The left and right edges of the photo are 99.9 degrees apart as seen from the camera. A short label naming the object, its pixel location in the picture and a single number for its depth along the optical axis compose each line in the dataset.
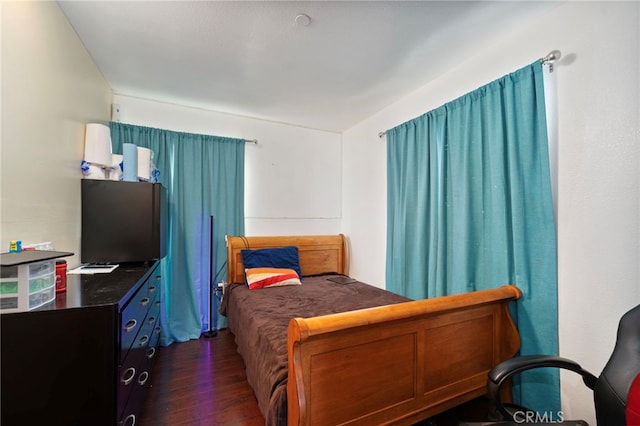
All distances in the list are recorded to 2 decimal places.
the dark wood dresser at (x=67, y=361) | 0.95
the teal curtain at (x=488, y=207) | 1.60
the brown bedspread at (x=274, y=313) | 1.36
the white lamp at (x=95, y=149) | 2.01
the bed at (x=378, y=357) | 1.18
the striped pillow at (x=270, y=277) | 2.73
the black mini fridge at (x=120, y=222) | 1.97
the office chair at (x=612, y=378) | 0.95
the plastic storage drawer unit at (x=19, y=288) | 0.95
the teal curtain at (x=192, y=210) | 2.83
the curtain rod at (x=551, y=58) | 1.54
